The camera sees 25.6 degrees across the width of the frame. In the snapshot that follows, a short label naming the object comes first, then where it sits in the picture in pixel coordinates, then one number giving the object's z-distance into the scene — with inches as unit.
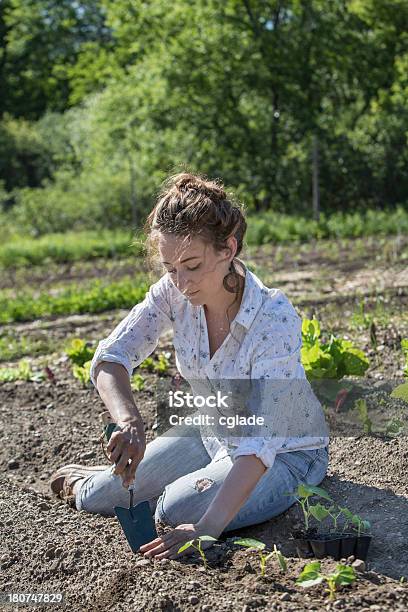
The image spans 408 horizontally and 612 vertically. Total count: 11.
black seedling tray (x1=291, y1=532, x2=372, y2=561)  101.7
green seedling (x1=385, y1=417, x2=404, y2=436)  143.1
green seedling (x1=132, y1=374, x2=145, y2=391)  185.8
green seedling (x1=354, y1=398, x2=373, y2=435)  143.4
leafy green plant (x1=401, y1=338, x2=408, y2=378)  139.6
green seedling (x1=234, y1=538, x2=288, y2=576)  96.6
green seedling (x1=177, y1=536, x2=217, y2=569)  97.7
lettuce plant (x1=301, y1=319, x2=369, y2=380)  152.7
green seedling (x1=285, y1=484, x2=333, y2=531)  104.7
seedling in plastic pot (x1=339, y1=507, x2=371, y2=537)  103.6
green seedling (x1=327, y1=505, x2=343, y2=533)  107.4
